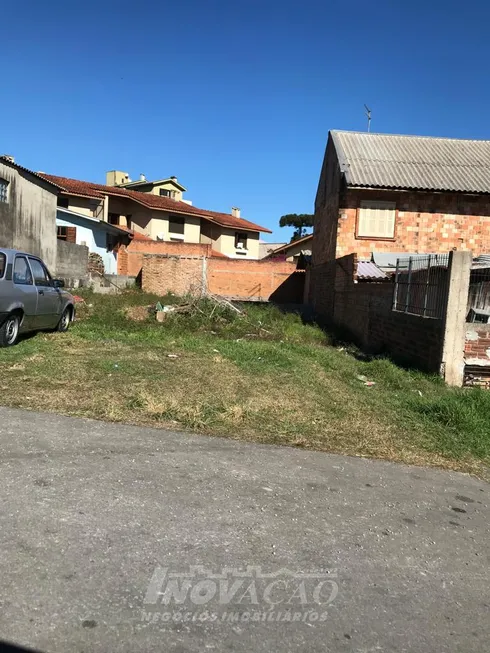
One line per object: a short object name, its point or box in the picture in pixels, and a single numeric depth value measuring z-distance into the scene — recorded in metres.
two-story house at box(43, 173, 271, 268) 32.25
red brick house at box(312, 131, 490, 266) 17.89
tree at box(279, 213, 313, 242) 73.12
